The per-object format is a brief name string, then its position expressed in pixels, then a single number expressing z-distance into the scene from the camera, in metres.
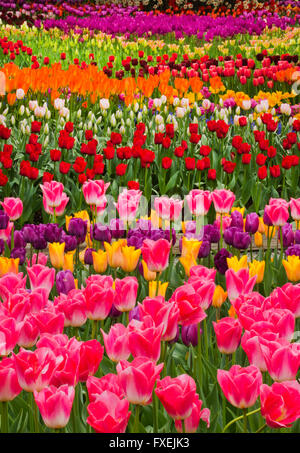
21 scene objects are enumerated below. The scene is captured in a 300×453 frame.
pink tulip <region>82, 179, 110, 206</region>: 3.35
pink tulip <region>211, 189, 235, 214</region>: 3.29
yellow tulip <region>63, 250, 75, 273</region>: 2.77
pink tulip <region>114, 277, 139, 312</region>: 2.16
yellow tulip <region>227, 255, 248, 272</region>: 2.54
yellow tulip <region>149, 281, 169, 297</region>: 2.39
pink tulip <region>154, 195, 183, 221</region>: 3.10
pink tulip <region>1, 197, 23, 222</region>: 3.33
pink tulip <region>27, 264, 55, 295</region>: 2.35
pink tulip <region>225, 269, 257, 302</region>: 2.30
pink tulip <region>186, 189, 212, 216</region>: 3.27
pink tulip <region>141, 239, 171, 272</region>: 2.45
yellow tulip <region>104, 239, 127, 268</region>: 2.71
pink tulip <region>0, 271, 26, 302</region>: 2.19
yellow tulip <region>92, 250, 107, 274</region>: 2.77
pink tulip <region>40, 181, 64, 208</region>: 3.46
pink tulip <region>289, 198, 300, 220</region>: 3.23
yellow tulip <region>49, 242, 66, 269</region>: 2.75
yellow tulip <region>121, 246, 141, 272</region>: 2.61
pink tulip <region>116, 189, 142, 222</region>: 3.17
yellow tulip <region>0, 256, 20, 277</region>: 2.63
